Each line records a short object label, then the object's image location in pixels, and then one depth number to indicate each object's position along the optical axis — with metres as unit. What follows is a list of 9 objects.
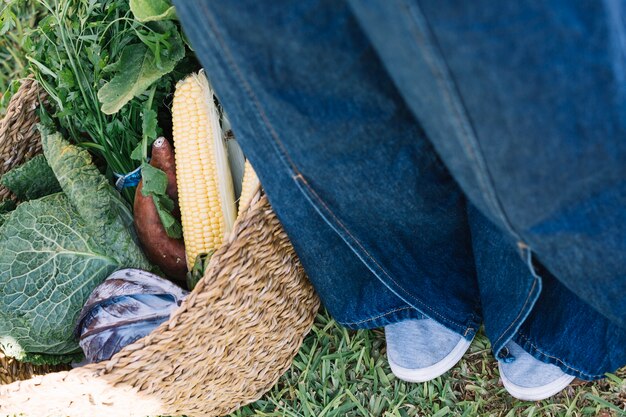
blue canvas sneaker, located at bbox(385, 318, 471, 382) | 1.49
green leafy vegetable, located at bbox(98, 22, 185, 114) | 1.49
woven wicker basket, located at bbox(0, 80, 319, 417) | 1.18
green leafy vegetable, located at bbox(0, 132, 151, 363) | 1.42
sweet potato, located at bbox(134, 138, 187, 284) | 1.52
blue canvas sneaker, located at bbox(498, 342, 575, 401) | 1.39
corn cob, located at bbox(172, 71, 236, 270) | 1.47
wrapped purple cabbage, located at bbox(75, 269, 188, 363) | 1.33
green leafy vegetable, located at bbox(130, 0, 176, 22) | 1.45
